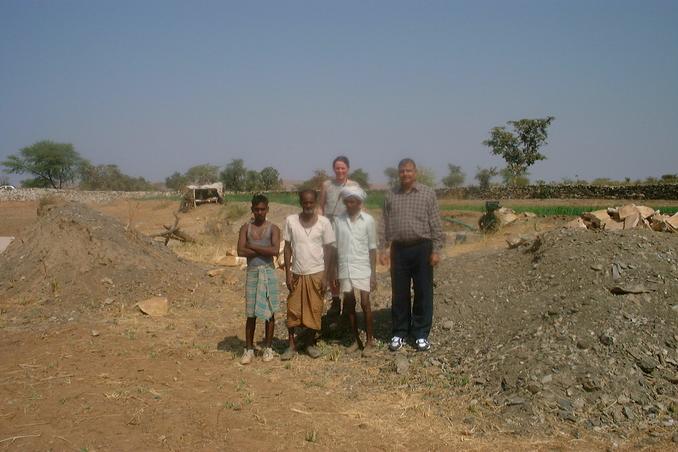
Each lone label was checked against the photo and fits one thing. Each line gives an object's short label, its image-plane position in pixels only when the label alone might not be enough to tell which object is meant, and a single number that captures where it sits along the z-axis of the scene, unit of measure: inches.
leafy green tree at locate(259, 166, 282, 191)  1882.4
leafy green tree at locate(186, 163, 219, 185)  2202.3
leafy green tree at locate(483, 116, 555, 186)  1402.6
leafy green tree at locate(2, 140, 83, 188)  1980.8
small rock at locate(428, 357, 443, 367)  174.2
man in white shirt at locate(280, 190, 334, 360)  181.8
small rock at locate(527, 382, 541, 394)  144.5
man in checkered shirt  179.0
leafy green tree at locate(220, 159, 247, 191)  2003.0
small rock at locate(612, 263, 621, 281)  183.2
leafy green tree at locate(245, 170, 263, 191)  1917.2
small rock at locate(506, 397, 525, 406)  142.2
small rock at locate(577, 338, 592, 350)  156.6
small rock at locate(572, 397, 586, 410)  138.4
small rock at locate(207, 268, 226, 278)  324.2
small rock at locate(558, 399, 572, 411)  138.2
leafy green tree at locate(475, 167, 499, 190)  1381.2
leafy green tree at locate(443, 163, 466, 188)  2326.4
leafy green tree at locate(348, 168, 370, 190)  2010.7
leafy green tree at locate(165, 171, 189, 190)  2378.2
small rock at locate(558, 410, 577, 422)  135.0
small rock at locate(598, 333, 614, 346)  156.3
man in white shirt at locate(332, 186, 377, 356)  181.5
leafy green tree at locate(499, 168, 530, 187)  1432.2
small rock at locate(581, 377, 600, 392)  142.4
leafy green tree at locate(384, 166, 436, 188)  1436.3
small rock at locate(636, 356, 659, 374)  148.1
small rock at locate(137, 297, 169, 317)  262.8
